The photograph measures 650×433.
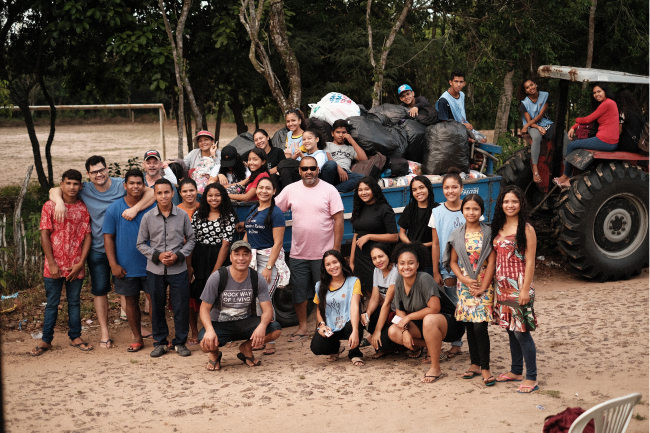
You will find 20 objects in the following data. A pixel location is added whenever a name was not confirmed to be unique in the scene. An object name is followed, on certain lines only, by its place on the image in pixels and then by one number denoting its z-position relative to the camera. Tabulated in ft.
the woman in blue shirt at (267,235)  19.38
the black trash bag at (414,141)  24.18
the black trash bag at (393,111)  25.16
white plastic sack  24.14
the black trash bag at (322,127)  23.56
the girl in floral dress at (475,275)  15.96
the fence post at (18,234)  24.73
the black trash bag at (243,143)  23.65
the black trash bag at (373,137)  23.03
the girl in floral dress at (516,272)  15.23
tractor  24.23
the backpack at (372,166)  22.40
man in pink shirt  19.86
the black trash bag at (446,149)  23.65
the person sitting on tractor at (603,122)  23.82
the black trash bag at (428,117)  24.97
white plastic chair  10.02
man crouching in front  17.35
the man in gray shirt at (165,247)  18.37
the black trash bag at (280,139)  24.03
